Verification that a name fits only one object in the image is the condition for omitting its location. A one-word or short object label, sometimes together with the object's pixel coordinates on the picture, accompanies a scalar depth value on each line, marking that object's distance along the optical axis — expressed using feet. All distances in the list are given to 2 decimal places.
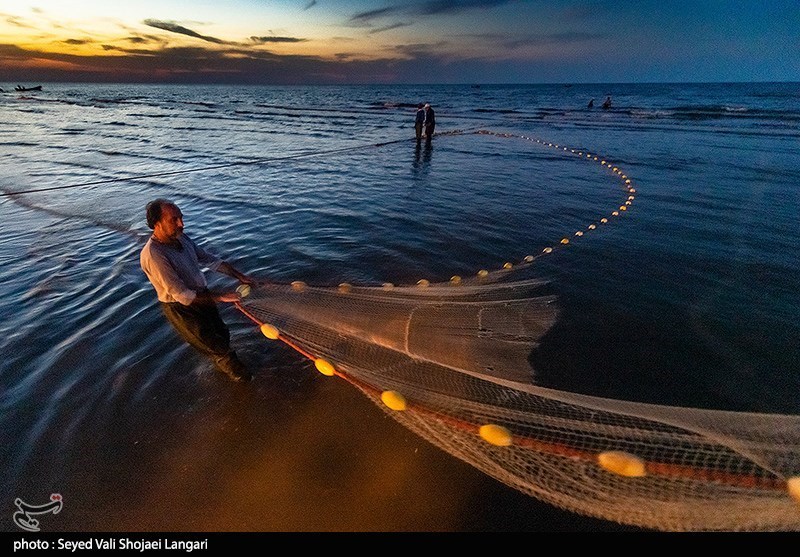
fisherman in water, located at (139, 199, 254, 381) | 9.33
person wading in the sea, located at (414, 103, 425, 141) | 58.18
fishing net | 7.70
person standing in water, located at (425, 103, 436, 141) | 58.95
